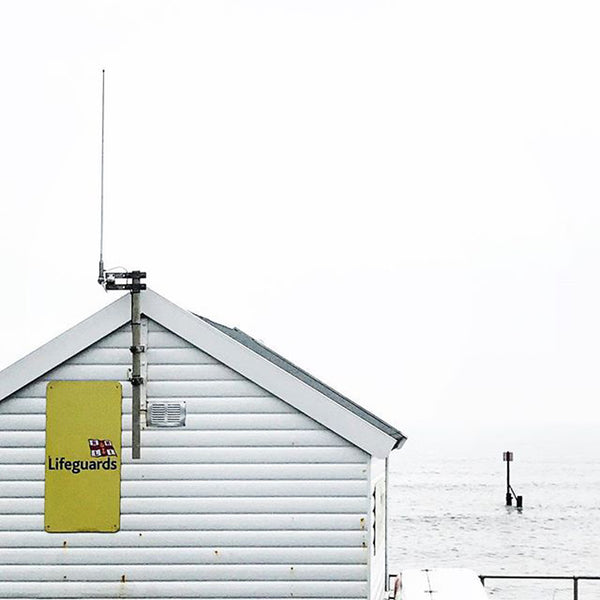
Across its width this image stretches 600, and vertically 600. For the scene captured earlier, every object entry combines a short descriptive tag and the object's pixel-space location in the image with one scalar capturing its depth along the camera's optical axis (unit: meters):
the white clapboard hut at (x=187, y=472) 12.96
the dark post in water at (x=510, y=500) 93.56
